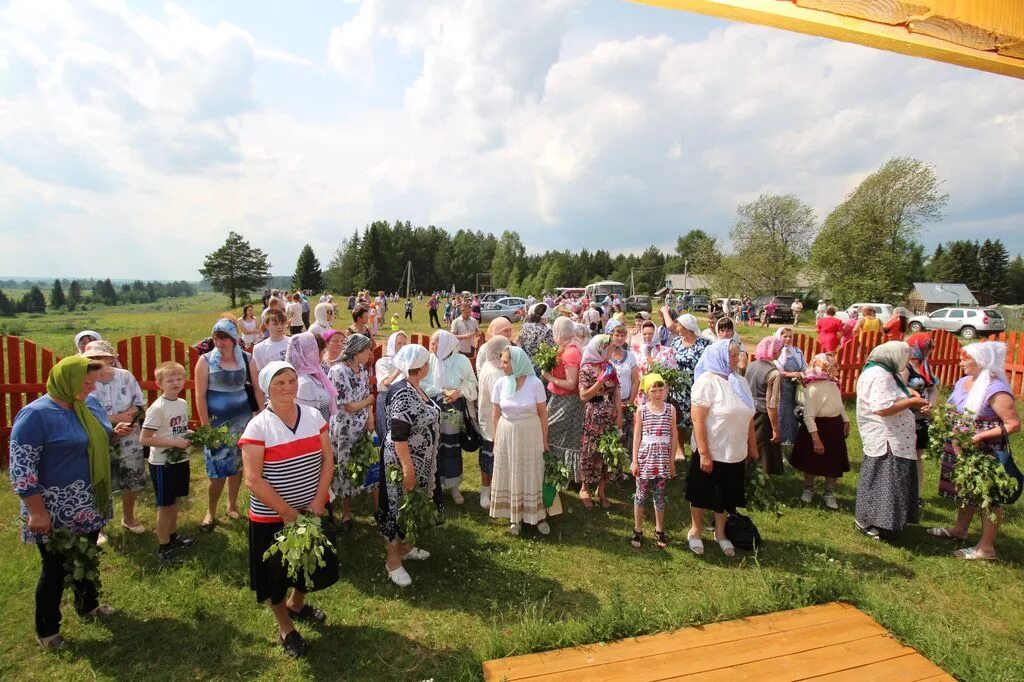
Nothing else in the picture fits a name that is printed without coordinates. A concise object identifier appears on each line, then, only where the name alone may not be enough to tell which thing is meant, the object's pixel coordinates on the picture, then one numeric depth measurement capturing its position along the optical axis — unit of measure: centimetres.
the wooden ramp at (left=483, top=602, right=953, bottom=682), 336
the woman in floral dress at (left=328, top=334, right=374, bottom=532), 492
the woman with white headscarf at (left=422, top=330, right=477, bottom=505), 574
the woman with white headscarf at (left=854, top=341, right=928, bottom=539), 507
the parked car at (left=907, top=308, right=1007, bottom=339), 2900
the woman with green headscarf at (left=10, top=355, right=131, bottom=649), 337
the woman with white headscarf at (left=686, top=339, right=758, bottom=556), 475
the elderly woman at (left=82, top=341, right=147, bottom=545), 496
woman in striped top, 336
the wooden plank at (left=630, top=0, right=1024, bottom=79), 124
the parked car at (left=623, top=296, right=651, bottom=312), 4291
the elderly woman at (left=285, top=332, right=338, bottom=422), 496
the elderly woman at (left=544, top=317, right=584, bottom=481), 603
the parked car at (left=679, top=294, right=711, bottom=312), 4552
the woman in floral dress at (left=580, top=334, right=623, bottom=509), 580
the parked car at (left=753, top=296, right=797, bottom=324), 3755
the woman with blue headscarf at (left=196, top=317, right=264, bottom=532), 504
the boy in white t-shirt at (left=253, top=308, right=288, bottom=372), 576
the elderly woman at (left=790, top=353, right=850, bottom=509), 597
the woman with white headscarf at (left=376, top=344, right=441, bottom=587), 416
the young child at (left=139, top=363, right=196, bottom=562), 462
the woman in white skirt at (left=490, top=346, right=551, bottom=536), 506
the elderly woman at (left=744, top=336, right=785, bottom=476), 624
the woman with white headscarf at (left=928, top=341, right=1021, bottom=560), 475
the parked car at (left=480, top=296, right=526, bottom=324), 3350
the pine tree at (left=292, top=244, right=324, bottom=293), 8206
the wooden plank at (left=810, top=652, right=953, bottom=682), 335
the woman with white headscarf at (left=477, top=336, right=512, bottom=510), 568
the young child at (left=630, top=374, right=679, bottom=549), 508
